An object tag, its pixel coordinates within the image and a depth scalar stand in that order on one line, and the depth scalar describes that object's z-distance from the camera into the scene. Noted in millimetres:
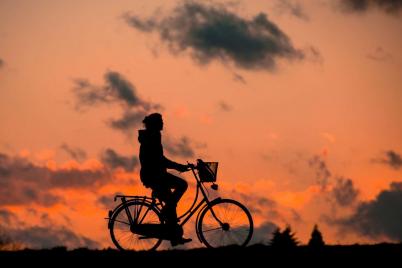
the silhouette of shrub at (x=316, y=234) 108488
